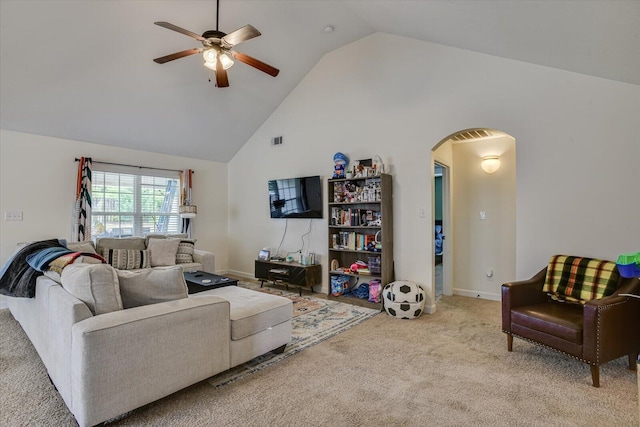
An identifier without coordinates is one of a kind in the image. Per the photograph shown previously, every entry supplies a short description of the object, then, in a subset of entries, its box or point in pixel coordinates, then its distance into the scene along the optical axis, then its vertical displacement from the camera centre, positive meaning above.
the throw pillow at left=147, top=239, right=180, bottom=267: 4.88 -0.53
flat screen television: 5.07 +0.31
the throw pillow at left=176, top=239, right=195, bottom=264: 5.10 -0.57
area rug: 2.52 -1.21
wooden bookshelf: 4.21 -0.17
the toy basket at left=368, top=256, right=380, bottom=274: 4.32 -0.66
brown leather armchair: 2.28 -0.84
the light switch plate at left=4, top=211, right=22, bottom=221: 4.33 +0.03
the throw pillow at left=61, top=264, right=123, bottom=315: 1.96 -0.44
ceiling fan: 2.83 +1.59
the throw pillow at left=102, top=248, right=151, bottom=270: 4.48 -0.59
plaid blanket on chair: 2.69 -0.56
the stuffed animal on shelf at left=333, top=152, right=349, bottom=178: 4.65 +0.76
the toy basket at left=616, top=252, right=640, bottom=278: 1.64 -0.26
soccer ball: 3.82 -1.02
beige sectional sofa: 1.76 -0.76
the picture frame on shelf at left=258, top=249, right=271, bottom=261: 5.42 -0.66
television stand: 4.85 -0.90
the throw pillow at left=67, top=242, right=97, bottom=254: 4.10 -0.38
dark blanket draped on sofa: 2.61 -0.49
